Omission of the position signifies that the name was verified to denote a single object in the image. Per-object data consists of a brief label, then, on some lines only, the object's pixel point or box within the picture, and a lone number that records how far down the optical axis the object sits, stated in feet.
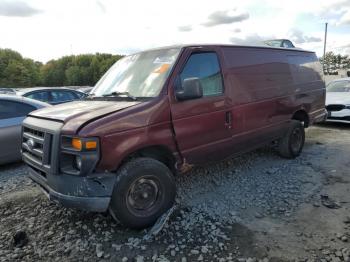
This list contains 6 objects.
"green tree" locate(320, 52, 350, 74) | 220.43
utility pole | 149.76
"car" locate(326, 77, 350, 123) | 29.99
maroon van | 11.15
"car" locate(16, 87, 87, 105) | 34.42
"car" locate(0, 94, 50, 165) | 20.21
